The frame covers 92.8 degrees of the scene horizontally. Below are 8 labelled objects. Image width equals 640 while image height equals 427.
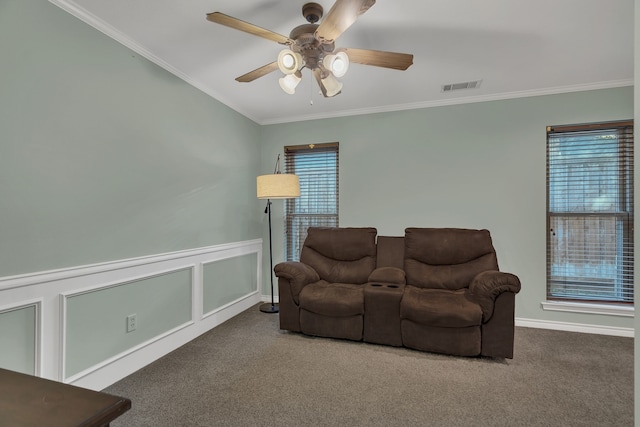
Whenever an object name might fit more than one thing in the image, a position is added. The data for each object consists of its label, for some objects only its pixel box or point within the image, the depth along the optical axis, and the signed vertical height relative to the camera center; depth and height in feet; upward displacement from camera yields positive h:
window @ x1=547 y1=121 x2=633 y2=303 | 10.22 +0.12
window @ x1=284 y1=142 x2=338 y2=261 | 13.47 +0.92
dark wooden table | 2.17 -1.49
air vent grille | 10.29 +4.45
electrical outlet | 7.59 -2.80
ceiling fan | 5.21 +3.36
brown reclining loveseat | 8.25 -2.41
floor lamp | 10.75 +0.96
